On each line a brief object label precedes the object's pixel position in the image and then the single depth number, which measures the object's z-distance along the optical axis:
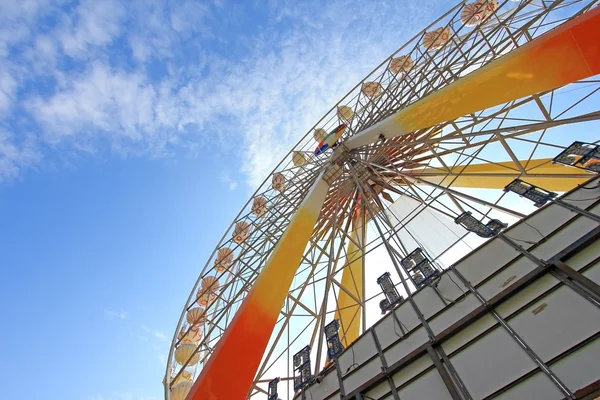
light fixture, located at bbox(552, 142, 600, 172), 7.40
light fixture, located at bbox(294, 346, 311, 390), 7.42
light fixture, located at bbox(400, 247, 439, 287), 6.89
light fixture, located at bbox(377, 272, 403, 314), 7.18
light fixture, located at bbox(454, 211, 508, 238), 7.30
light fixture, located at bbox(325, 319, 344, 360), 7.41
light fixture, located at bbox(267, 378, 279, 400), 8.68
